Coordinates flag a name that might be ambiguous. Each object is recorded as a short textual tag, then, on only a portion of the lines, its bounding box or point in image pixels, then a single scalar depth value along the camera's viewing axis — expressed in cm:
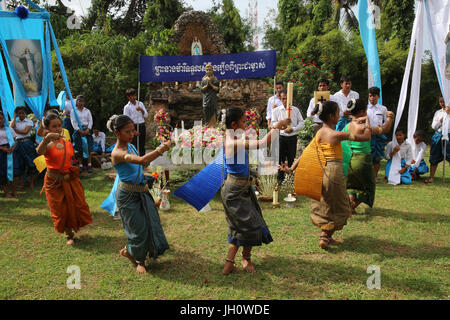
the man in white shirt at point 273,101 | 688
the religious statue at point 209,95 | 876
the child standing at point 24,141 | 698
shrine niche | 1373
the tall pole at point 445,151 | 703
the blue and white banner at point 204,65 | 797
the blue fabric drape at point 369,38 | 581
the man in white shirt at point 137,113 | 806
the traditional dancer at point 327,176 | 392
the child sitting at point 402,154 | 723
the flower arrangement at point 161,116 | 764
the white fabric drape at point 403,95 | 579
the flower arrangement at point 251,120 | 779
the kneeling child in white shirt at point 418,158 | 750
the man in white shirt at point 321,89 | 593
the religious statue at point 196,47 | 1506
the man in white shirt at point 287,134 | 620
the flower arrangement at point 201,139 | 635
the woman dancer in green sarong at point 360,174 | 488
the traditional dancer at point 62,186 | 431
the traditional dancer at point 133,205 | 348
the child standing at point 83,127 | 848
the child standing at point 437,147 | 739
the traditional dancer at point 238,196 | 335
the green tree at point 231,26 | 1984
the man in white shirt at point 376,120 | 605
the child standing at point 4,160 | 649
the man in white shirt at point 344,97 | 627
